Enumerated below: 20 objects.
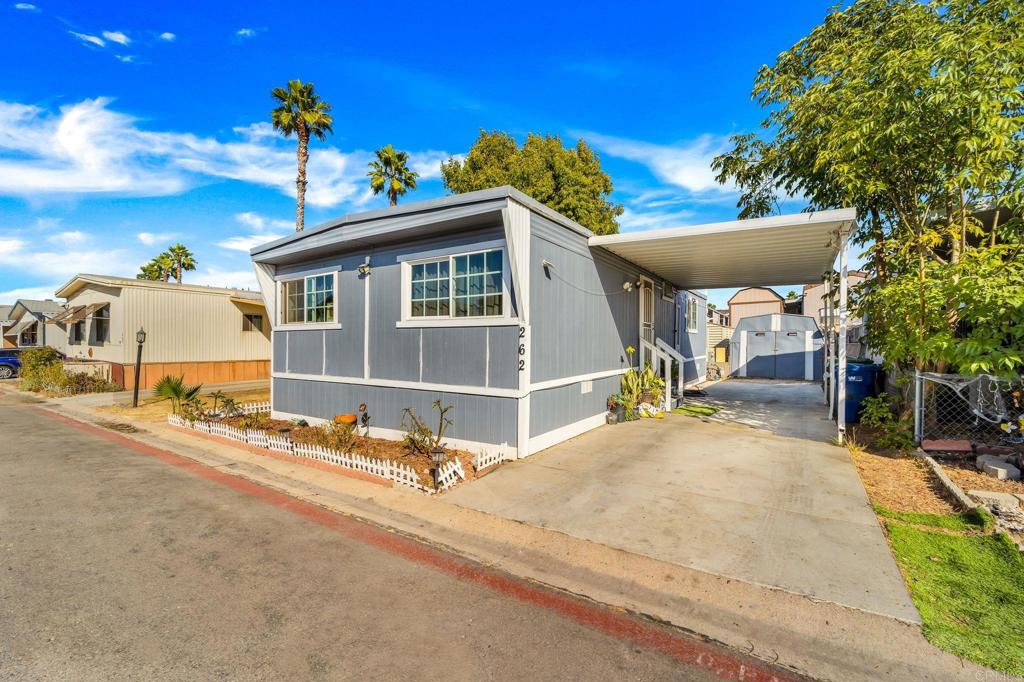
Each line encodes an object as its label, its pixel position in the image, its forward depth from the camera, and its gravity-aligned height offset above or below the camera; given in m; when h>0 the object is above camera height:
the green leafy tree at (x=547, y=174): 20.83 +8.45
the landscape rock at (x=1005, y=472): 5.53 -1.56
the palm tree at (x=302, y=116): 19.77 +10.18
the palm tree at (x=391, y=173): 22.05 +8.60
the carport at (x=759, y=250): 7.26 +1.93
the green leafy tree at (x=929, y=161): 5.82 +2.79
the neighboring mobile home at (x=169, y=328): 16.88 +0.61
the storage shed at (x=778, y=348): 20.53 -0.10
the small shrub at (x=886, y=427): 7.00 -1.34
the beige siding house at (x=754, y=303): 33.19 +3.24
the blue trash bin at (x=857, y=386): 9.25 -0.83
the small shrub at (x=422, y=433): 7.12 -1.50
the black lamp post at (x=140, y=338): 12.60 +0.14
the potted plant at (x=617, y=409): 9.80 -1.43
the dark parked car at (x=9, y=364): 22.55 -1.11
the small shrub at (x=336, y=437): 7.56 -1.67
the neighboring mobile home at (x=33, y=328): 27.36 +0.95
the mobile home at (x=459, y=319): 6.97 +0.49
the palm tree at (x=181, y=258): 37.53 +7.24
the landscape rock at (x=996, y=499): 4.58 -1.61
